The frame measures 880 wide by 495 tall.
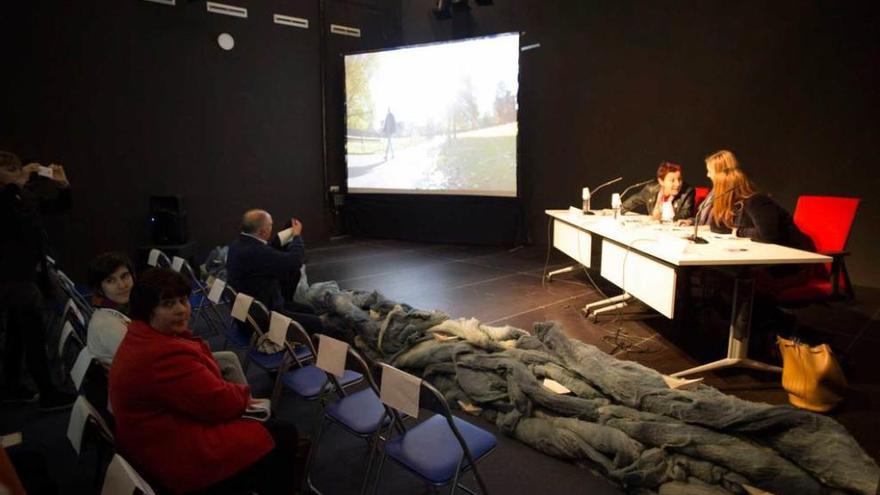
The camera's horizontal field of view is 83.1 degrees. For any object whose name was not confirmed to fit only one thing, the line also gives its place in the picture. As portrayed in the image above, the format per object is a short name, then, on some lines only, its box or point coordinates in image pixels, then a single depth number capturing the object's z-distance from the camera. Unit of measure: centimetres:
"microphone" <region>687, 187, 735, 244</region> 327
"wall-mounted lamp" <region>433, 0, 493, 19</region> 727
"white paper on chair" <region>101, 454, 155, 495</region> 108
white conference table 279
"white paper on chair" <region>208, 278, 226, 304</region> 296
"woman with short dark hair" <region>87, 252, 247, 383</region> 206
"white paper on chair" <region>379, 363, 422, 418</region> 156
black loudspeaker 556
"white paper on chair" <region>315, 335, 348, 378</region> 184
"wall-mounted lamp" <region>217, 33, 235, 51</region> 647
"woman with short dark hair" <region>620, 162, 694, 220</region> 460
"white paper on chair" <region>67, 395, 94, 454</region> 154
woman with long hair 333
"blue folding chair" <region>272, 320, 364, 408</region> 211
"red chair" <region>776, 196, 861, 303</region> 319
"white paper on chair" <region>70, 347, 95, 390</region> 189
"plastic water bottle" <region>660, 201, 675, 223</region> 394
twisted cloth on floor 198
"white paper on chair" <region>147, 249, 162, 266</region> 416
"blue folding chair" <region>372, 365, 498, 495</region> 155
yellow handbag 255
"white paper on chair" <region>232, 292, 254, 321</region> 251
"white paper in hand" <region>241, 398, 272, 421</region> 174
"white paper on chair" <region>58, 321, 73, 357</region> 241
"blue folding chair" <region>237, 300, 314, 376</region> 251
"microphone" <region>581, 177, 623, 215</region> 485
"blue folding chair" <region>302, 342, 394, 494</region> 184
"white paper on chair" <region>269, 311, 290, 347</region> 215
